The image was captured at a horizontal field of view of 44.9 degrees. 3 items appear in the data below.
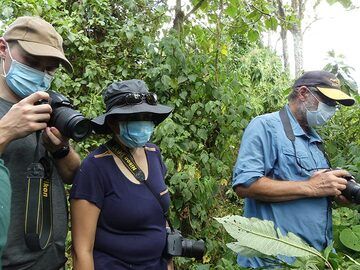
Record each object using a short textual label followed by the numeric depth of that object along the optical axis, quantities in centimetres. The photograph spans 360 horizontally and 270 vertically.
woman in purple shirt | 174
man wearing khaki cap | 153
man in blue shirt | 198
